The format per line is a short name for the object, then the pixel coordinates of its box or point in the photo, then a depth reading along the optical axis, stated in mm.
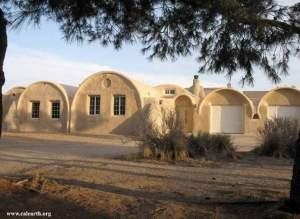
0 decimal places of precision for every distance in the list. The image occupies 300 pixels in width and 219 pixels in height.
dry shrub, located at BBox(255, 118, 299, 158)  16812
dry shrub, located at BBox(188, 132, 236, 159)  15703
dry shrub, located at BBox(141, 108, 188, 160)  14955
